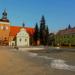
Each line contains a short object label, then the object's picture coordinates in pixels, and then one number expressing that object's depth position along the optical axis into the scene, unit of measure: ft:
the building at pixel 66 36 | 130.08
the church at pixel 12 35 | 122.18
